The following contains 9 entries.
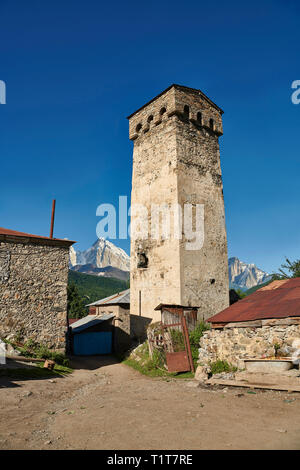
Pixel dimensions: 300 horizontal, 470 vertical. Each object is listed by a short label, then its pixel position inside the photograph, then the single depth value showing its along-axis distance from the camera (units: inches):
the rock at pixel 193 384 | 359.9
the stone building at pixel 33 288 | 498.6
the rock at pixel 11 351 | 453.4
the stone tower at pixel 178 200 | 607.5
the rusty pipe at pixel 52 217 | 655.1
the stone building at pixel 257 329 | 345.4
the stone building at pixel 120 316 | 802.2
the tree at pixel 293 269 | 1166.6
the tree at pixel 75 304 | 1632.6
